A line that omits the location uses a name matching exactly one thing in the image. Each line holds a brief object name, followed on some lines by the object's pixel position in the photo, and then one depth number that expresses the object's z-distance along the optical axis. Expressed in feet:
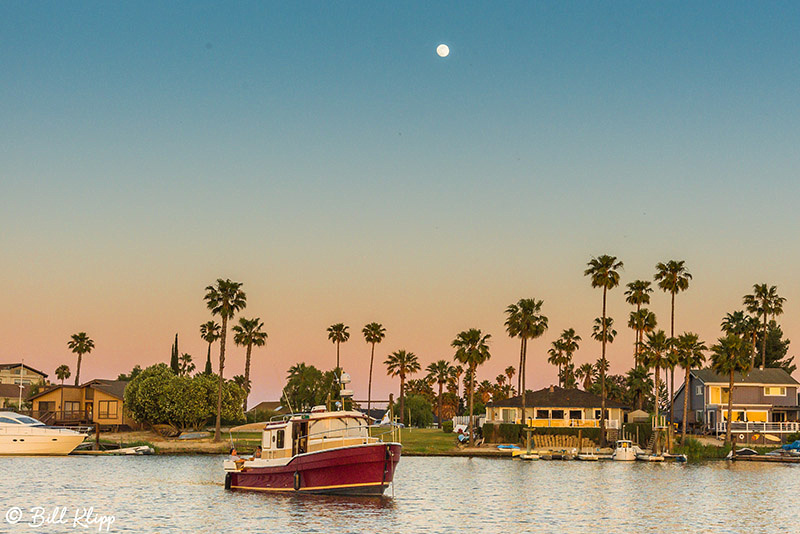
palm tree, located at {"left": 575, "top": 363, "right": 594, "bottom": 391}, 592.93
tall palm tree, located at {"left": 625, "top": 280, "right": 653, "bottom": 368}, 422.82
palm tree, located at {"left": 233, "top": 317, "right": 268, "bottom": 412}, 421.59
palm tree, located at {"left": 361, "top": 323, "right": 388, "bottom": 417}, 528.63
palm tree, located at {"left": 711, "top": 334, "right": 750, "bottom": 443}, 340.80
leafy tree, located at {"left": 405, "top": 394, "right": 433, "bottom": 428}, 553.64
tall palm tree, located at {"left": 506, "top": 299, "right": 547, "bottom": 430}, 374.84
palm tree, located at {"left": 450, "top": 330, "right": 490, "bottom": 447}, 374.43
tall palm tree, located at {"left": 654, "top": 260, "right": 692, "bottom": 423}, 408.67
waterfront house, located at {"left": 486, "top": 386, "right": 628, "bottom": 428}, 377.50
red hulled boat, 156.56
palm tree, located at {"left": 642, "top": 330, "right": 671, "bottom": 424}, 379.35
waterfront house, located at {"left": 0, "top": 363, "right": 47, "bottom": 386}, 620.90
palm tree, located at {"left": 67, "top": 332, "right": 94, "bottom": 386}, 552.41
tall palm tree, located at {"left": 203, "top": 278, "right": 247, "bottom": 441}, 370.32
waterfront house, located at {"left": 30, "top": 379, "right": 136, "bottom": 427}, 426.10
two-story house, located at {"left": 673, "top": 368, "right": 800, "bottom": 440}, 390.42
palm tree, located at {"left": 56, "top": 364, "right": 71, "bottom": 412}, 621.31
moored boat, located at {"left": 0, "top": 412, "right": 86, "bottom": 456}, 291.99
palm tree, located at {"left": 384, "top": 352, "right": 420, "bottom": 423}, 559.79
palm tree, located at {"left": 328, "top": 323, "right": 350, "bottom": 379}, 516.73
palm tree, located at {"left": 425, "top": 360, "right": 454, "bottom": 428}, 611.47
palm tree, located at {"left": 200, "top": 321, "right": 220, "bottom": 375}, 481.87
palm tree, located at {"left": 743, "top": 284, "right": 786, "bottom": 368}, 482.69
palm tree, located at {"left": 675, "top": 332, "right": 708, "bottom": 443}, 366.43
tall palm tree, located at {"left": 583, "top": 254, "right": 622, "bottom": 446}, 368.07
